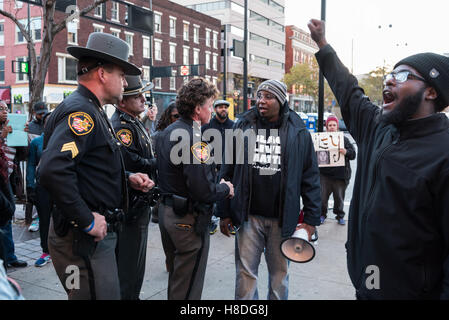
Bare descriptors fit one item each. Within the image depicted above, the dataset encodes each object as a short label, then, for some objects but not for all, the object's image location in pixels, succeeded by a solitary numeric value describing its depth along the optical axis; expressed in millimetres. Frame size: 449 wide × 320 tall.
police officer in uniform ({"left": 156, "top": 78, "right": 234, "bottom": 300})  2996
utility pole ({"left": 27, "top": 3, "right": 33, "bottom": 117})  7477
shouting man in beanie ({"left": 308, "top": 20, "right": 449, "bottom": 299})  1834
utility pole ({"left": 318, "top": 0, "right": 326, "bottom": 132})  6730
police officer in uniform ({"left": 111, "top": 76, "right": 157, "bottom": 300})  3270
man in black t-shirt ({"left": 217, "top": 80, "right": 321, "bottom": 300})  3207
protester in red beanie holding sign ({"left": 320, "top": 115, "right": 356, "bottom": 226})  6672
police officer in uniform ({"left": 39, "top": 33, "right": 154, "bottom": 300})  2152
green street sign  16159
